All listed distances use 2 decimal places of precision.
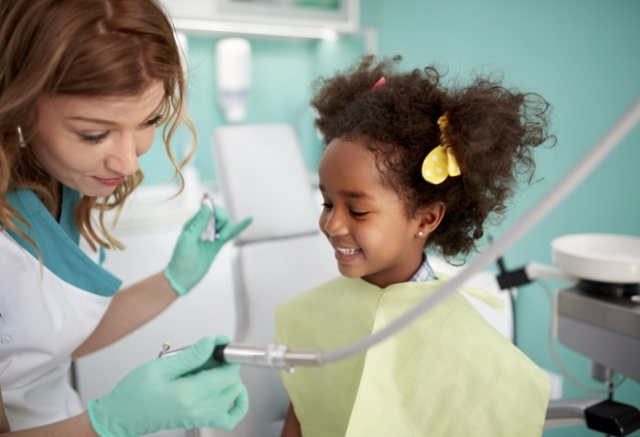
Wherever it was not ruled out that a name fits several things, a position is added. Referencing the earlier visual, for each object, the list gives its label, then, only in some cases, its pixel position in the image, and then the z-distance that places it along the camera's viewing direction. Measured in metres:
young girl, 0.84
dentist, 0.73
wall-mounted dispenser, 2.22
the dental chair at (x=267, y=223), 1.35
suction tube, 0.38
